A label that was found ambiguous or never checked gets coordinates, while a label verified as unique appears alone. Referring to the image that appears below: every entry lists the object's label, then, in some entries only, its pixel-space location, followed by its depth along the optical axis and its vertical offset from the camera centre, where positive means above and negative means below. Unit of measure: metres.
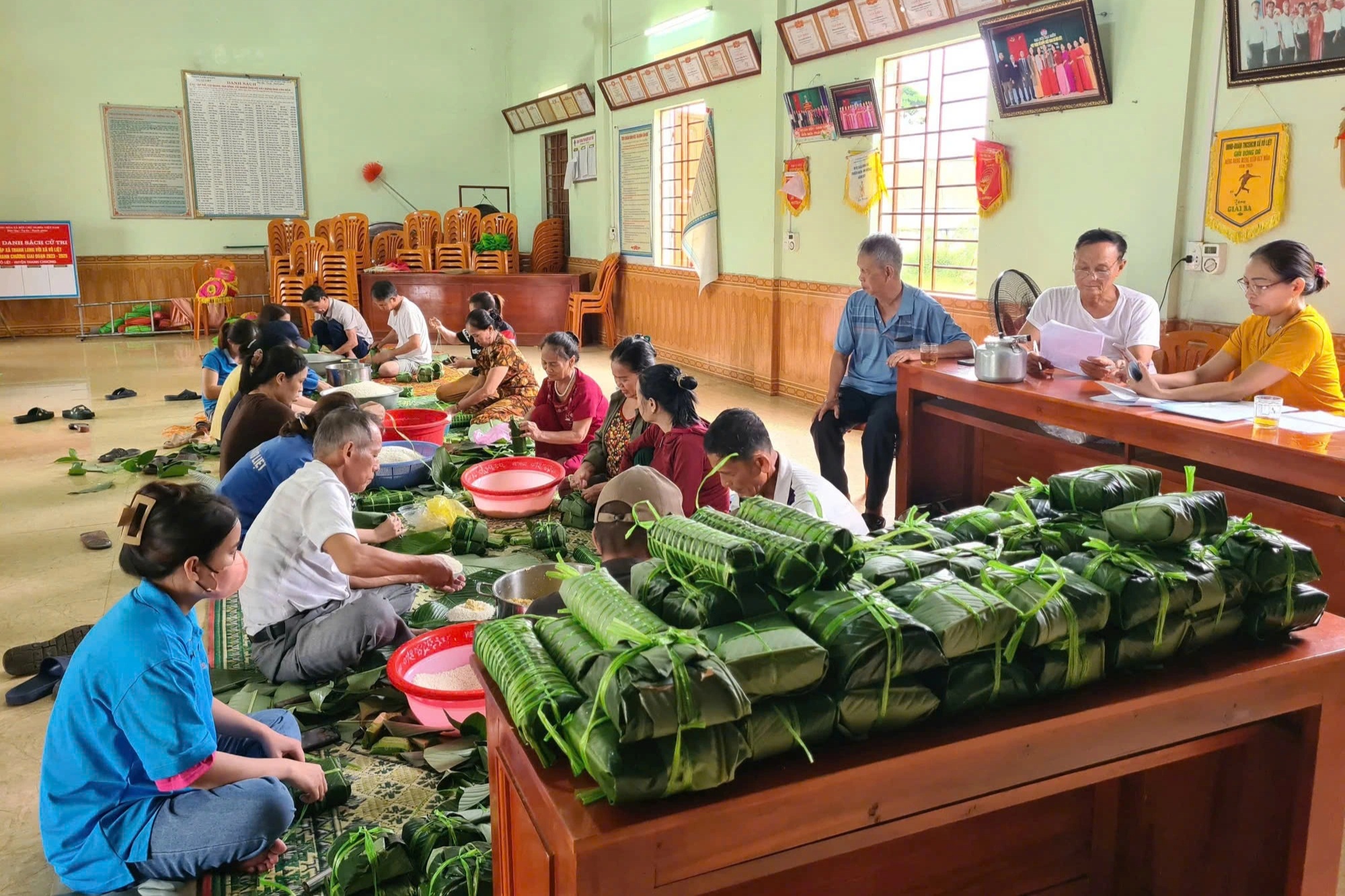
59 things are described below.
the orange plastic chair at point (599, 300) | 11.66 -0.34
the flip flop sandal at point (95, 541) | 4.55 -1.24
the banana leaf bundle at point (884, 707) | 1.31 -0.59
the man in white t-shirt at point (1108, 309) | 3.90 -0.16
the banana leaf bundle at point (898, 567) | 1.50 -0.46
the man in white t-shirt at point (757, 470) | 2.46 -0.50
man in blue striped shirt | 4.48 -0.39
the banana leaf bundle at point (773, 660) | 1.26 -0.50
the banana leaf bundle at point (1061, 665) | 1.43 -0.58
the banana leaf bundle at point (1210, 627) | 1.54 -0.57
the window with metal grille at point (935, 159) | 6.39 +0.75
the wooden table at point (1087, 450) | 2.67 -0.60
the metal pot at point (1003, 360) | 3.76 -0.35
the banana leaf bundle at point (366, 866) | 2.10 -1.28
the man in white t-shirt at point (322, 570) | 2.97 -0.94
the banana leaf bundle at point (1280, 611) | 1.58 -0.55
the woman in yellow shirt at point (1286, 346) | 3.28 -0.26
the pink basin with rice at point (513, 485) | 4.67 -1.04
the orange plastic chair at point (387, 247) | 13.21 +0.33
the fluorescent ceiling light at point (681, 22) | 9.10 +2.39
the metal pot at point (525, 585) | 3.30 -1.06
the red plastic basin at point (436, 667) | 2.69 -1.16
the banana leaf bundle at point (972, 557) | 1.54 -0.47
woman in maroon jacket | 3.43 -0.56
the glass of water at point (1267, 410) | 2.98 -0.43
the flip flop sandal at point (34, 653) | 3.29 -1.28
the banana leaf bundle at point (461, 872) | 1.94 -1.20
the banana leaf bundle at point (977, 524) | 1.80 -0.47
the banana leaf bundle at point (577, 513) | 4.55 -1.12
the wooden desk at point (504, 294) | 11.78 -0.30
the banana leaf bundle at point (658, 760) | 1.18 -0.59
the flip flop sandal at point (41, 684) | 3.12 -1.32
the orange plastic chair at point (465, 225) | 13.00 +0.62
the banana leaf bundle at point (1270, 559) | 1.57 -0.47
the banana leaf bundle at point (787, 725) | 1.26 -0.59
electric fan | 5.39 -0.17
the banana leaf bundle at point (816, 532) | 1.44 -0.40
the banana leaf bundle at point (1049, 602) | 1.40 -0.48
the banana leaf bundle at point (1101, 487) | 1.76 -0.40
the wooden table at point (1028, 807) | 1.23 -0.75
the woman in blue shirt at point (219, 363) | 5.87 -0.55
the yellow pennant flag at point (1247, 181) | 4.26 +0.38
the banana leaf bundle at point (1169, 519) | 1.56 -0.40
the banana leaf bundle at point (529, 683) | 1.30 -0.57
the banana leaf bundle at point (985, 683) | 1.37 -0.58
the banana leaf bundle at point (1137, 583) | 1.47 -0.47
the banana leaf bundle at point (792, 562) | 1.41 -0.42
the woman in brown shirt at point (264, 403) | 4.07 -0.55
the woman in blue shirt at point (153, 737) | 2.01 -0.96
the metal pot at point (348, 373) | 6.31 -0.66
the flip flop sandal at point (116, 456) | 6.19 -1.16
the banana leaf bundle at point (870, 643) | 1.31 -0.50
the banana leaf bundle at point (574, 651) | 1.31 -0.54
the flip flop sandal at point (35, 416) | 7.48 -1.09
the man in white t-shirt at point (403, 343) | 7.82 -0.58
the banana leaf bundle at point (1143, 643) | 1.48 -0.56
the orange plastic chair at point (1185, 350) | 4.52 -0.38
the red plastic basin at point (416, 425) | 5.54 -0.87
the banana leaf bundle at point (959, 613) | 1.36 -0.48
